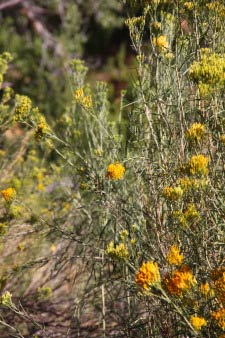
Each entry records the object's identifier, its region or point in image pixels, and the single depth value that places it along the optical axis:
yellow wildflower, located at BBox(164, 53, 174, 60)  1.31
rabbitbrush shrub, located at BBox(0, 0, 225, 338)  1.09
